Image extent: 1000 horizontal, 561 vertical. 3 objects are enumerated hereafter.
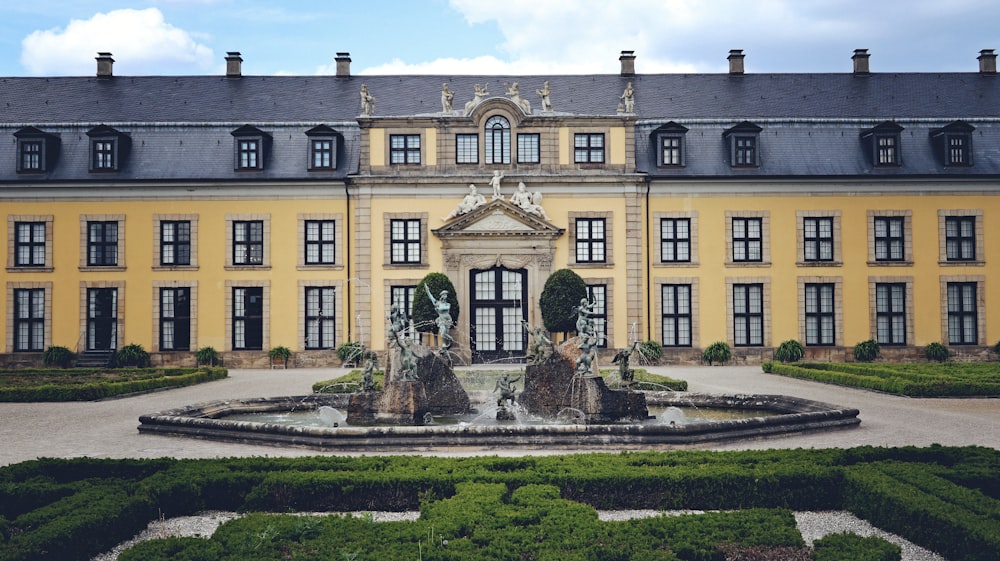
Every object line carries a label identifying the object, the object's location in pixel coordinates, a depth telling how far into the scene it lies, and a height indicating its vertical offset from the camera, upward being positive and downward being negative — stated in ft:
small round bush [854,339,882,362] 113.29 -6.70
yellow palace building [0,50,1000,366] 114.93 +9.14
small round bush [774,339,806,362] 112.47 -6.64
